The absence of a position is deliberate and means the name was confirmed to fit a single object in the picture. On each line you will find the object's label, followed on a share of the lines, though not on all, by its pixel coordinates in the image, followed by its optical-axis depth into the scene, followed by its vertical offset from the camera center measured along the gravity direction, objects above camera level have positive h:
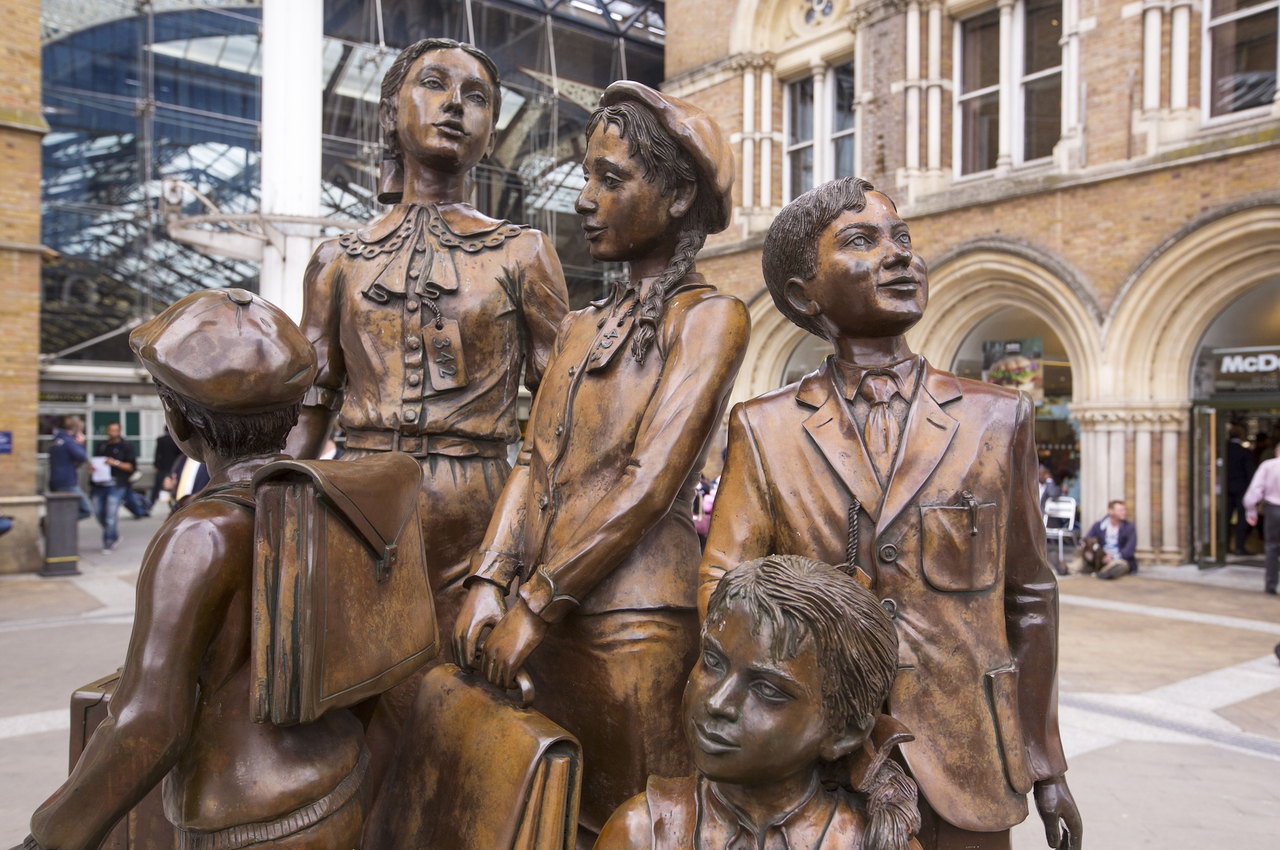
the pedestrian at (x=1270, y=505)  8.93 -0.82
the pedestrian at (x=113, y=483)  11.34 -0.88
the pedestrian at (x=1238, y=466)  11.09 -0.55
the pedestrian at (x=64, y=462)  10.27 -0.55
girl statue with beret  1.70 -0.12
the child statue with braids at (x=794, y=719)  1.15 -0.38
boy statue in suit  1.52 -0.16
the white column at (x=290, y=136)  8.69 +2.61
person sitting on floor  10.10 -1.39
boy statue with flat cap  1.36 -0.38
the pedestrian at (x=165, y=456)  13.46 -0.63
